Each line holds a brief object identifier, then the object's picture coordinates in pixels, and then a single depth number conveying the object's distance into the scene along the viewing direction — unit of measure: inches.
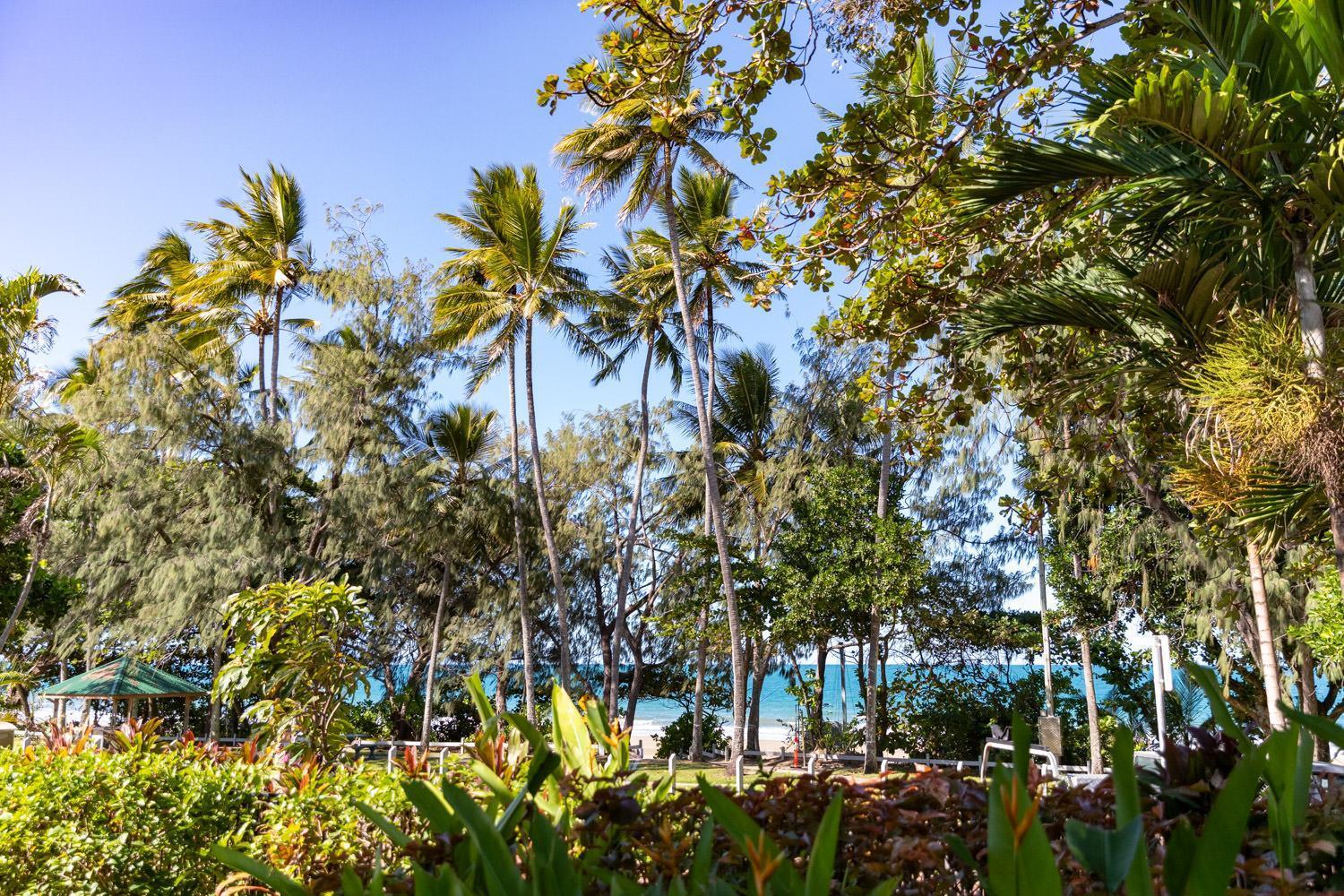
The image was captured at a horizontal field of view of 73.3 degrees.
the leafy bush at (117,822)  139.4
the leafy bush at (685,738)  888.9
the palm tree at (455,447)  853.2
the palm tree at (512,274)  749.3
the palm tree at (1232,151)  116.5
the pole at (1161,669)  324.5
